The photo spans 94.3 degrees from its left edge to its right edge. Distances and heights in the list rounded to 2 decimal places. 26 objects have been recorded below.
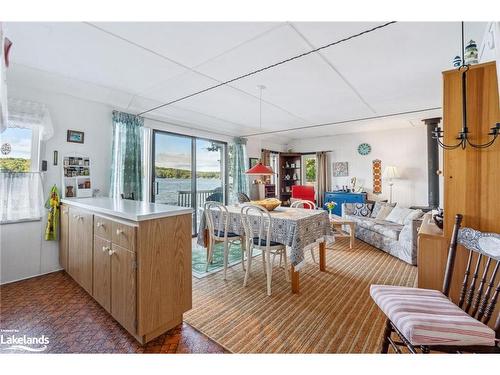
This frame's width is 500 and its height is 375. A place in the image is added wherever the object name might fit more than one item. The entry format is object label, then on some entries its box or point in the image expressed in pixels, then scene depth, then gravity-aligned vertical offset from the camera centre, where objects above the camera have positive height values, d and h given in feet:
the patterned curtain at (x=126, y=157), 11.37 +1.50
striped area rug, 5.55 -3.71
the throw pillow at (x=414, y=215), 12.28 -1.54
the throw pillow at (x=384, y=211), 15.60 -1.68
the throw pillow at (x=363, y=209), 16.58 -1.62
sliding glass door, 14.17 +1.11
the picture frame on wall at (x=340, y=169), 20.85 +1.64
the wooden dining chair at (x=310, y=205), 10.95 -0.99
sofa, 10.88 -2.29
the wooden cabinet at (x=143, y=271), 5.25 -2.09
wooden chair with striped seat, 3.45 -2.09
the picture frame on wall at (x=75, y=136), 10.14 +2.25
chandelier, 4.77 +1.23
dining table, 7.75 -1.60
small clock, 19.72 +3.28
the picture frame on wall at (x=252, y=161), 20.27 +2.28
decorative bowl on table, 9.92 -0.74
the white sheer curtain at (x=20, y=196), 8.62 -0.37
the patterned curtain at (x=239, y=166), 18.37 +1.66
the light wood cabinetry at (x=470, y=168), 4.65 +0.39
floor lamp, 17.43 +1.11
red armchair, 21.16 -0.48
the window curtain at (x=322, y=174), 21.63 +1.21
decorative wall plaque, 19.25 +0.90
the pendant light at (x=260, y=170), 10.23 +0.75
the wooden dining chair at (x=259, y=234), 8.01 -1.74
